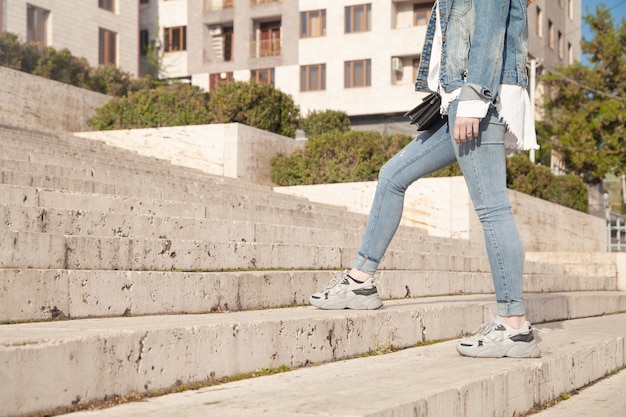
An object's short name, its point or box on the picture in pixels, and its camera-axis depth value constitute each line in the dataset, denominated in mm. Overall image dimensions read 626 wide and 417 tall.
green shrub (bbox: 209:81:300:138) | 20016
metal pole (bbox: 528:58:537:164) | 35375
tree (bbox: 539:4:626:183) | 32719
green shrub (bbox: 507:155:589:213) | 20023
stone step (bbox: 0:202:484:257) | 5223
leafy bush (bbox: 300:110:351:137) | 26391
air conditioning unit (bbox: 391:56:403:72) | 38500
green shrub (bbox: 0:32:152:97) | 24922
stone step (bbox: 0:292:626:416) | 2930
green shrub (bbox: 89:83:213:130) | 19594
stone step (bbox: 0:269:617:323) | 3924
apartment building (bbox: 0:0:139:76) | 30797
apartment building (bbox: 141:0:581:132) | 39000
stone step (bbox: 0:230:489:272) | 4449
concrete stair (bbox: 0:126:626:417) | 3102
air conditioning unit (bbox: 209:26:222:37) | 43625
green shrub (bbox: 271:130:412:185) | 17406
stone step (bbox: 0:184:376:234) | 6188
